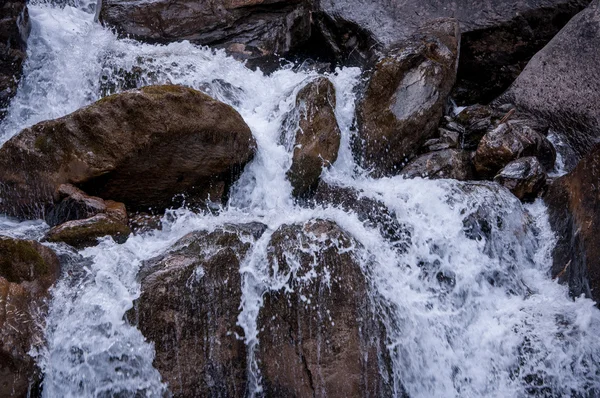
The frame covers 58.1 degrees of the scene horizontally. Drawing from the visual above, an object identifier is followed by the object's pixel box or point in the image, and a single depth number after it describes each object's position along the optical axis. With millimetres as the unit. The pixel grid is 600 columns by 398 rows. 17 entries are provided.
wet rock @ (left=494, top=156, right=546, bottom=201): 5676
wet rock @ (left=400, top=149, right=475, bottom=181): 6230
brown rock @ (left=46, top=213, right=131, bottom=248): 4699
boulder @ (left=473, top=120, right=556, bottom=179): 6172
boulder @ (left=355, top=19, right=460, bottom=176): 6598
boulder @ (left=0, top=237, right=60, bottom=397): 3463
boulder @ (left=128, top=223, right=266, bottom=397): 3838
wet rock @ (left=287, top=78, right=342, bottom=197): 6230
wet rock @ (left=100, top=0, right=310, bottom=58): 8195
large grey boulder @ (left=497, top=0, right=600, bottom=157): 6910
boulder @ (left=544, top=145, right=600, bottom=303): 4281
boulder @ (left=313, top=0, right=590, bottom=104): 8227
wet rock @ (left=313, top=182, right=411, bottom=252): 5137
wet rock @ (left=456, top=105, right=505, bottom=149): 6914
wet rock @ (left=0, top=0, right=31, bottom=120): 7109
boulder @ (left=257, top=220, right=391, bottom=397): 3941
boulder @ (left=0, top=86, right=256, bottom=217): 5344
